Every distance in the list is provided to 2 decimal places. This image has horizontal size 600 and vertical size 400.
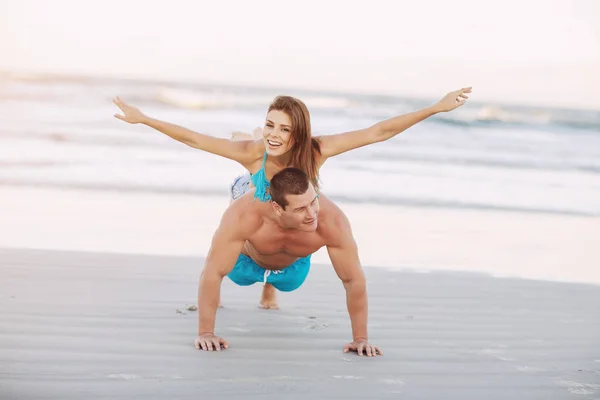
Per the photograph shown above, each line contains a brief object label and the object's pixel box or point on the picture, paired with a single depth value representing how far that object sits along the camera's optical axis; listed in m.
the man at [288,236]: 4.54
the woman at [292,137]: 4.91
